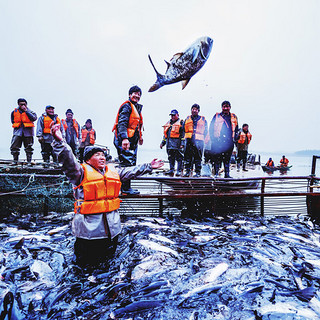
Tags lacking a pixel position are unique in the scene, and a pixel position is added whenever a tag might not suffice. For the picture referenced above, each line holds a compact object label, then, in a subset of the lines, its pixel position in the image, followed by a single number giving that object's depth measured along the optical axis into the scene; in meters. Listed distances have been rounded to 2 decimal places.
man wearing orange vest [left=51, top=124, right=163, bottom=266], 2.98
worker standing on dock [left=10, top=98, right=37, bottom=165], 7.89
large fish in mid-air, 4.14
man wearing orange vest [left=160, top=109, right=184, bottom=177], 8.34
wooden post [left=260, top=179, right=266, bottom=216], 5.96
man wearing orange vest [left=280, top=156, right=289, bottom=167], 21.96
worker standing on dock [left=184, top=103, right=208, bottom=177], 7.57
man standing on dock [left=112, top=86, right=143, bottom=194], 4.88
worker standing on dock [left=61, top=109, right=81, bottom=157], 9.66
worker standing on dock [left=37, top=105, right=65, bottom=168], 7.98
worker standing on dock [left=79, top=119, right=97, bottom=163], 12.21
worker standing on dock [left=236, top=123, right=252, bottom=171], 12.63
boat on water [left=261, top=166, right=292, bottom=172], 19.87
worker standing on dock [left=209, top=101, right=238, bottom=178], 7.18
